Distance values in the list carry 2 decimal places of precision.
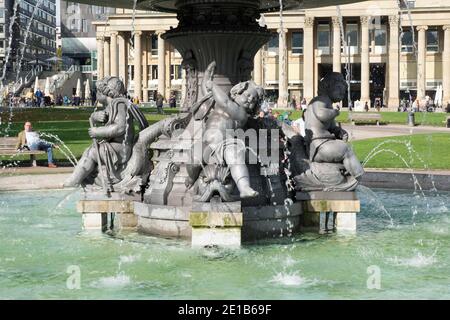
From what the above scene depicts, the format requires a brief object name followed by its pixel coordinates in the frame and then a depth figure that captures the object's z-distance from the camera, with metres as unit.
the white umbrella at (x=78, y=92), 81.62
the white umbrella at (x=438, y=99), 74.94
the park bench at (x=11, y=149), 21.52
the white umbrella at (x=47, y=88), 90.59
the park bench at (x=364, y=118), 49.69
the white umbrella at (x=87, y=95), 84.32
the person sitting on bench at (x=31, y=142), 22.08
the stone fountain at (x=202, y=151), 11.38
